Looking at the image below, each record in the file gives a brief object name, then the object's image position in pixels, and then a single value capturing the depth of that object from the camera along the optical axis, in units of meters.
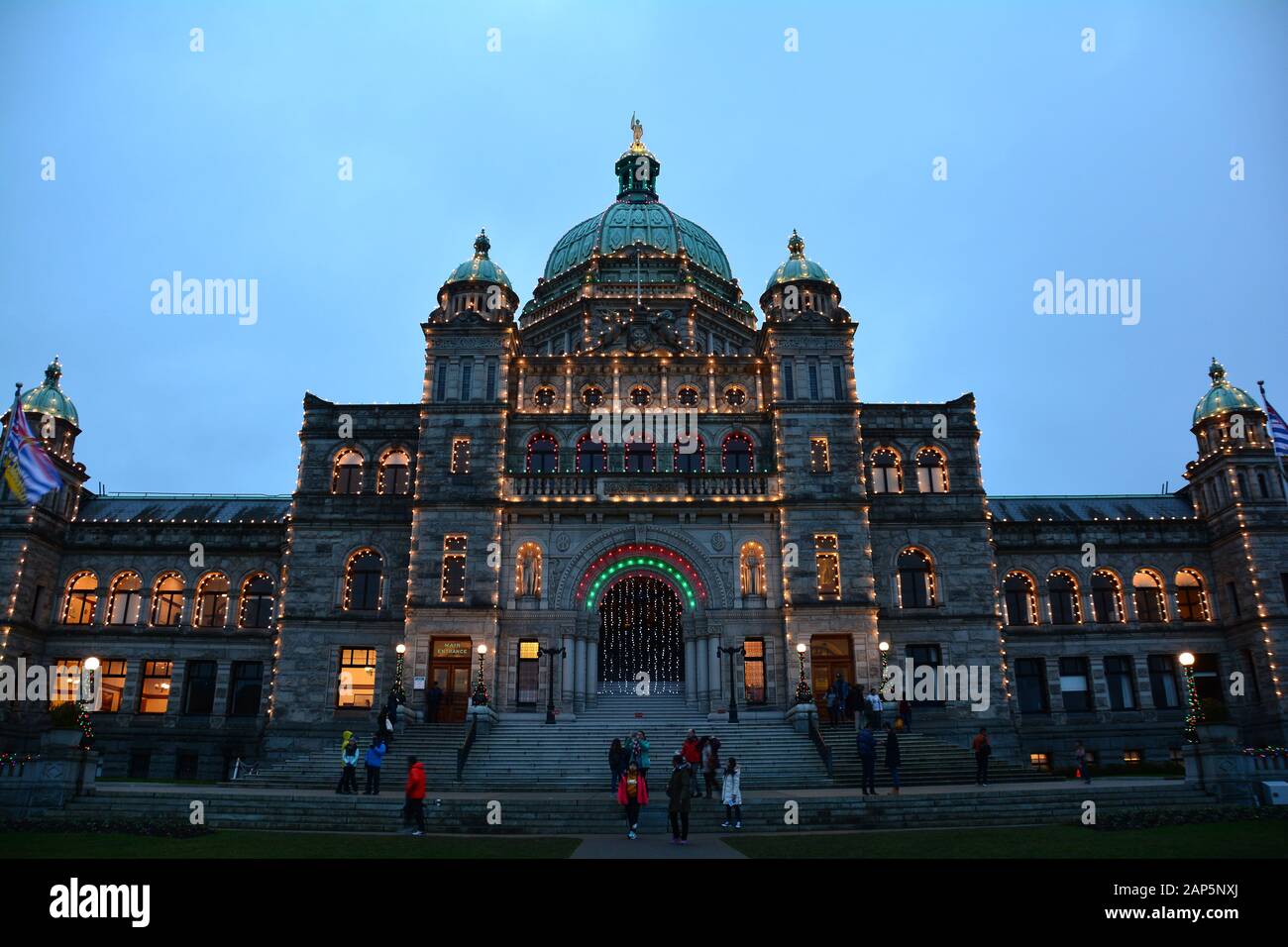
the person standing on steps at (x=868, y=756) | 23.84
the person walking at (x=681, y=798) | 18.95
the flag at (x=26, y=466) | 24.17
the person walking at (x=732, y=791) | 21.17
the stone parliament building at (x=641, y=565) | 37.25
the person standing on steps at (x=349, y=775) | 25.51
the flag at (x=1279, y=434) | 27.53
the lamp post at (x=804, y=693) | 33.03
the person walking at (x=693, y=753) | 24.48
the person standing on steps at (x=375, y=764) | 25.05
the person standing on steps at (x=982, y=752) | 27.06
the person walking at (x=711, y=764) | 24.03
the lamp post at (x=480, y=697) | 32.56
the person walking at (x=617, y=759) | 24.84
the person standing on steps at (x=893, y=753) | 25.22
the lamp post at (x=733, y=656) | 33.97
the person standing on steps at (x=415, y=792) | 20.42
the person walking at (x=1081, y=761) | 29.88
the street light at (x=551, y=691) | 33.84
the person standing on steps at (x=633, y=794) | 19.77
